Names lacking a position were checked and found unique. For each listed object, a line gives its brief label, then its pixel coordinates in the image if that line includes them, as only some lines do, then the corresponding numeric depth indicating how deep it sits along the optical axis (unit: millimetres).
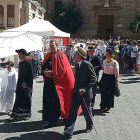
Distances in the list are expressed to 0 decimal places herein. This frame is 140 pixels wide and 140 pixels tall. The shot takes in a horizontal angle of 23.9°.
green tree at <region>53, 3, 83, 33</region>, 45750
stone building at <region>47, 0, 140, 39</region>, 48344
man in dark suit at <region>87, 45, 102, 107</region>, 9352
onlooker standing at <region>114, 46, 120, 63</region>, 20203
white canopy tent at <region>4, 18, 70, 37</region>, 15531
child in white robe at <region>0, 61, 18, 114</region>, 8734
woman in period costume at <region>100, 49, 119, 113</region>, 8734
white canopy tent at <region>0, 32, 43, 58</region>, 8782
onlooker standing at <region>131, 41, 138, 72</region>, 18275
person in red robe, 7395
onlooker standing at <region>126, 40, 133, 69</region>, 20041
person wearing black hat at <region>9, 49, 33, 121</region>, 7962
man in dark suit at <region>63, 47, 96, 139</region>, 6648
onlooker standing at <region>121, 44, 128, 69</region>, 20672
